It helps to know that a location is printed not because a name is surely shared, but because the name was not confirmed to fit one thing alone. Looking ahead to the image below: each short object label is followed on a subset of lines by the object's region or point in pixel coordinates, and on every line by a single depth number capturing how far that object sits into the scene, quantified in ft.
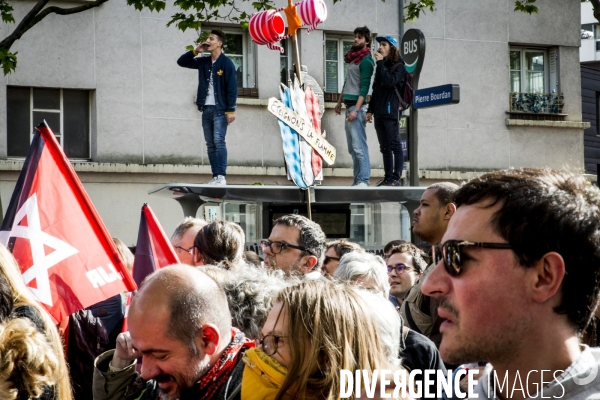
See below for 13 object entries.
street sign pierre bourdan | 28.94
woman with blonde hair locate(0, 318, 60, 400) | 8.94
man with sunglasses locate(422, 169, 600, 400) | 6.65
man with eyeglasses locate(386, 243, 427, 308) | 22.59
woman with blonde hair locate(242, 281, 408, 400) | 9.44
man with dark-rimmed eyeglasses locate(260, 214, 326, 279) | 19.26
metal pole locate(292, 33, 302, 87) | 30.02
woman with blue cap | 39.75
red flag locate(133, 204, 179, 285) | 17.78
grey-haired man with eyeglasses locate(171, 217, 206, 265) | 20.58
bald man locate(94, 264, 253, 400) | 10.03
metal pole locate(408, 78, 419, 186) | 31.42
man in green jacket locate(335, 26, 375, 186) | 41.91
